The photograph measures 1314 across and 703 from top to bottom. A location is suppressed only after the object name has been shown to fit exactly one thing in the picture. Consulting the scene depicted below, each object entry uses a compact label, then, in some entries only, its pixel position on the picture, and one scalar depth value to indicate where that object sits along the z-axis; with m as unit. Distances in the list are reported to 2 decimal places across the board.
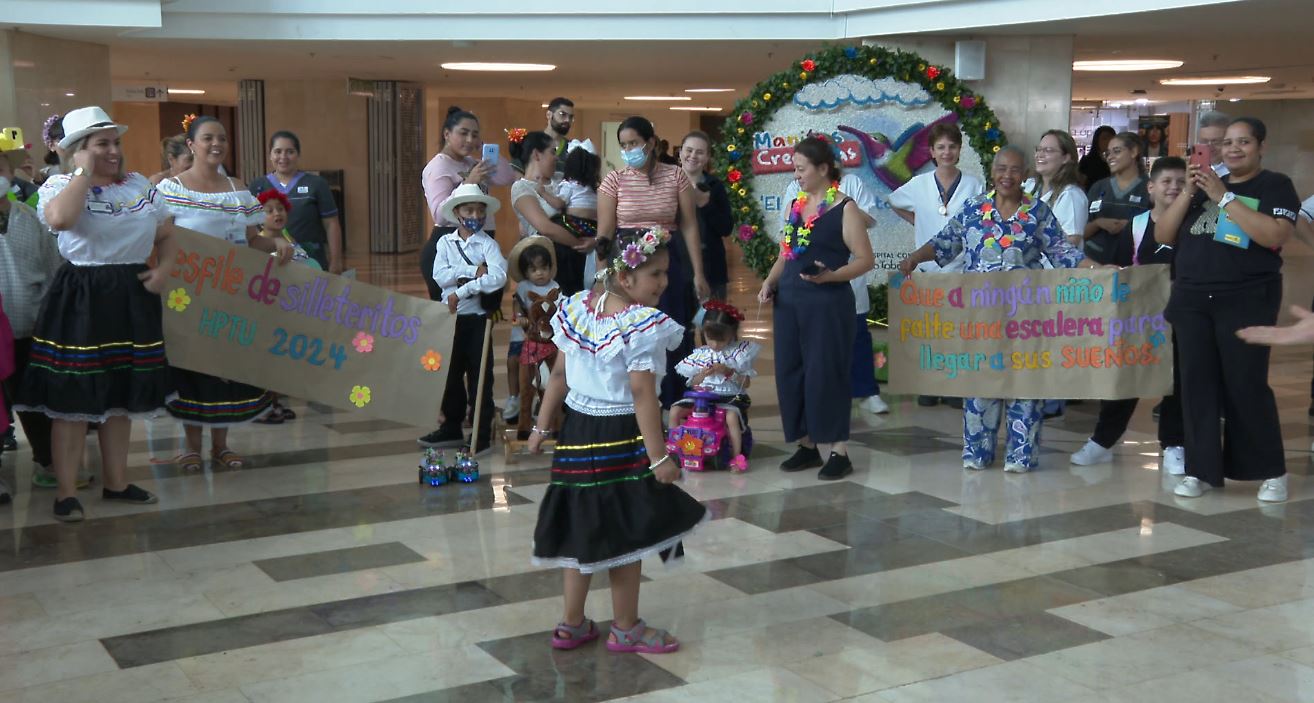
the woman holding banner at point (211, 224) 6.27
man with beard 7.47
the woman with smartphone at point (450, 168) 6.93
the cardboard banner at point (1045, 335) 6.44
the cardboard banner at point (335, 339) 6.38
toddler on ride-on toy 6.52
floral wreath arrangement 10.02
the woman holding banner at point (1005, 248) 6.46
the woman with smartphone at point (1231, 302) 5.64
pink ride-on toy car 6.50
